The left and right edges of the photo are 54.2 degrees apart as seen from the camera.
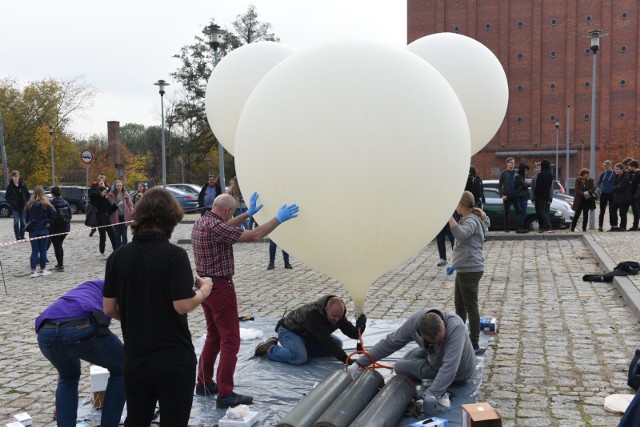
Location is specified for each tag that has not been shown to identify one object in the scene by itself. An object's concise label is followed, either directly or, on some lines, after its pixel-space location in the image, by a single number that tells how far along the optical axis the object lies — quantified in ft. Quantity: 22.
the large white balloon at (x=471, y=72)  19.16
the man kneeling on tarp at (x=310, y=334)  19.42
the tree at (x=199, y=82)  139.44
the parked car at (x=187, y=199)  93.86
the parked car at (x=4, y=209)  106.68
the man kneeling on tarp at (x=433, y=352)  16.14
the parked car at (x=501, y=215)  57.88
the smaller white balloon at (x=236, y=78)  18.97
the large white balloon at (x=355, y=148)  13.21
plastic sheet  16.29
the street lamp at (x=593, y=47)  63.12
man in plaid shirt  16.33
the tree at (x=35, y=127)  150.51
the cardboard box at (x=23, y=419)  15.94
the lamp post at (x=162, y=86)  94.48
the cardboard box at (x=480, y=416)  13.06
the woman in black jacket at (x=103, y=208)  45.93
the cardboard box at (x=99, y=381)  17.02
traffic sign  79.46
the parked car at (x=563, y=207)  60.90
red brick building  181.78
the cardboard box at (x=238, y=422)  15.28
